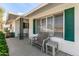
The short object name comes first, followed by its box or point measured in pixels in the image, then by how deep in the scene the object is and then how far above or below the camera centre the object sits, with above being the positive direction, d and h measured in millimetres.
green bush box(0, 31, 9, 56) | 1273 -536
